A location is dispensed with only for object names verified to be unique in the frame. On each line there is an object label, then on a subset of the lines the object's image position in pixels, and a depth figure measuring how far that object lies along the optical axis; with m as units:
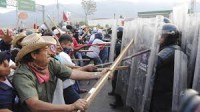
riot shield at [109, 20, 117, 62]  4.95
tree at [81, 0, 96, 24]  42.37
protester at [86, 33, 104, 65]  6.65
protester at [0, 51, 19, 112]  1.63
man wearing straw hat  1.62
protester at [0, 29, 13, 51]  3.14
